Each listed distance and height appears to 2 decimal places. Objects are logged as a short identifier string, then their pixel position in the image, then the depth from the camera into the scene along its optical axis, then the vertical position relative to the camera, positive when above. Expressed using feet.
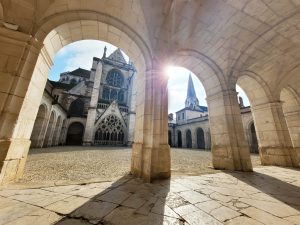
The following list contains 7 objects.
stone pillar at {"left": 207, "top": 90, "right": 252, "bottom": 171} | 15.25 +1.65
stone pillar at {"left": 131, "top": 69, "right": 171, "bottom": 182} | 10.78 +1.32
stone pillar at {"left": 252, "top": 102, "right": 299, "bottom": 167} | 18.60 +1.93
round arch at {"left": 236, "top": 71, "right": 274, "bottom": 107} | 20.67 +9.47
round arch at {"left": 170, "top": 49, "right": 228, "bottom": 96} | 16.55 +10.39
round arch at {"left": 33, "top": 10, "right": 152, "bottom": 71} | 10.72 +10.25
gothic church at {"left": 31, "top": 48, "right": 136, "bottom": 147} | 55.47 +17.11
